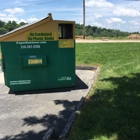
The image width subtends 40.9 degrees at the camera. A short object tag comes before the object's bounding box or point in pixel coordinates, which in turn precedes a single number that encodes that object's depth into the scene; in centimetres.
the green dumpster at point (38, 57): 552
